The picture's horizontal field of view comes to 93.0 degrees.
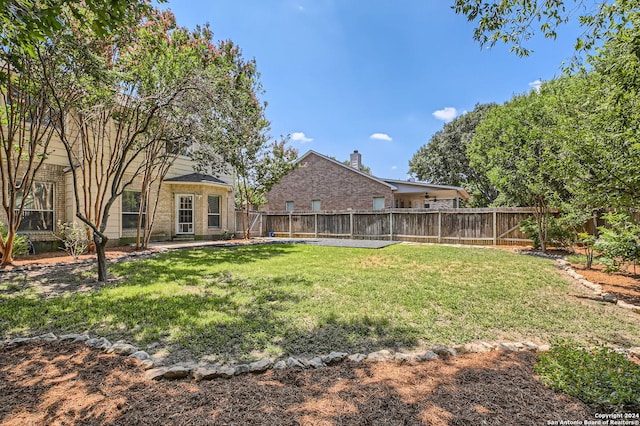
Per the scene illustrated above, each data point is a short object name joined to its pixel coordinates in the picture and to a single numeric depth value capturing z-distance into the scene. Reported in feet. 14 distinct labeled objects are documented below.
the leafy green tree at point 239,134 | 25.07
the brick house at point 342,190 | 64.28
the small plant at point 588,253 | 23.72
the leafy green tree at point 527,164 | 32.86
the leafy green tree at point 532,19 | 12.44
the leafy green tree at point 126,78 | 19.33
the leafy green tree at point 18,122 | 23.84
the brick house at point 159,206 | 33.17
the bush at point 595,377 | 6.84
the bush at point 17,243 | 26.72
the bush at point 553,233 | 33.86
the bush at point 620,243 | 18.15
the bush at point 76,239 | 27.84
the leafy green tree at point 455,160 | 96.27
